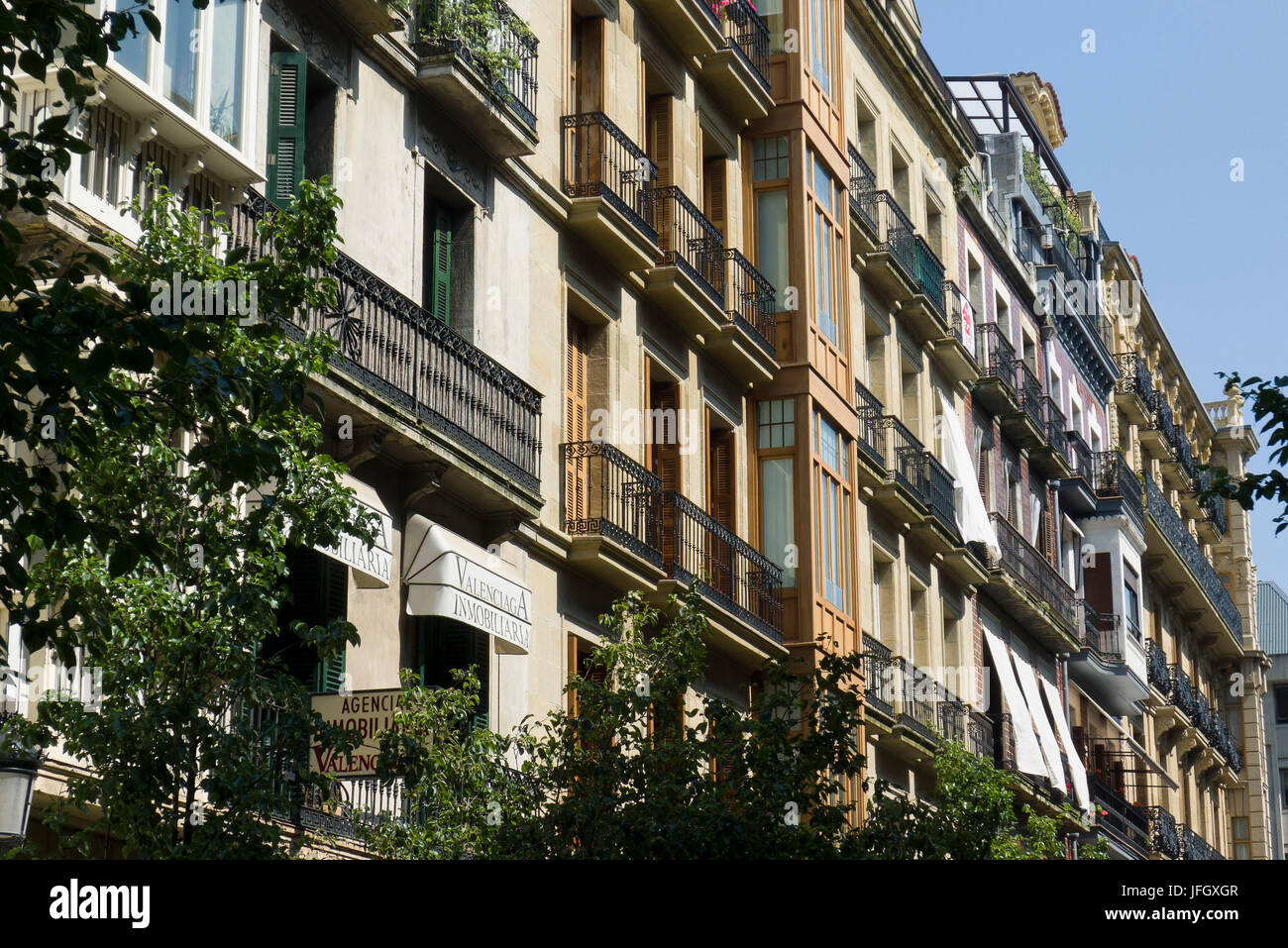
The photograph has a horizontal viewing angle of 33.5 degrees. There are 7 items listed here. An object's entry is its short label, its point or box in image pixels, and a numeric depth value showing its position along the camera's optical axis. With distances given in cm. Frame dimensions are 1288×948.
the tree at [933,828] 1532
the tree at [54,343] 882
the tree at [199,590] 1089
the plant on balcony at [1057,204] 4353
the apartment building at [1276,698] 6481
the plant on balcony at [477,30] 1939
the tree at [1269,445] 1427
